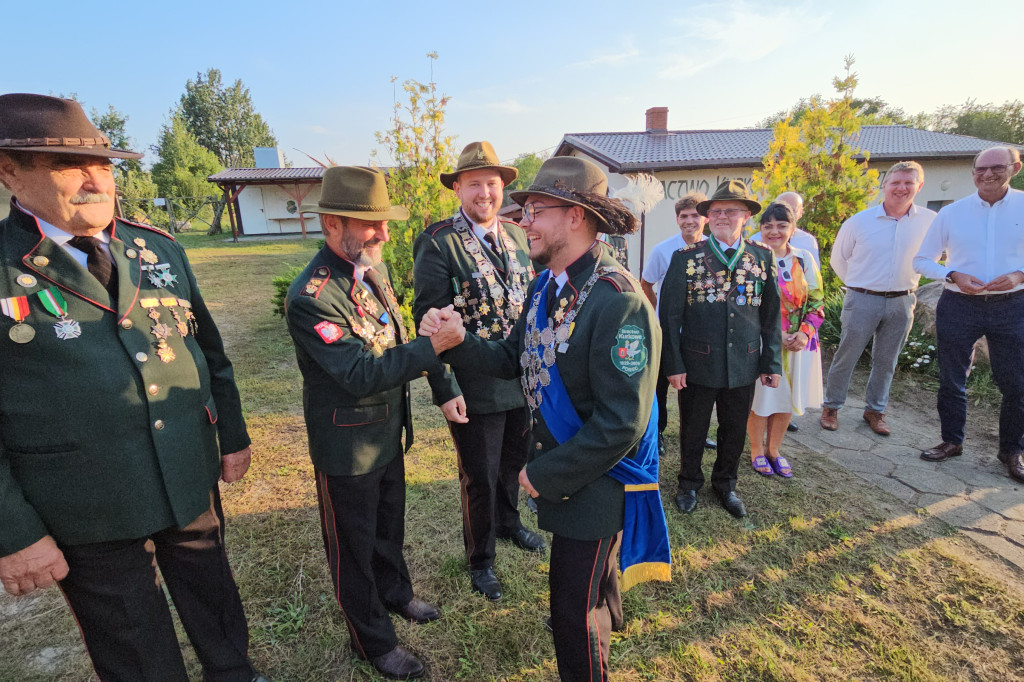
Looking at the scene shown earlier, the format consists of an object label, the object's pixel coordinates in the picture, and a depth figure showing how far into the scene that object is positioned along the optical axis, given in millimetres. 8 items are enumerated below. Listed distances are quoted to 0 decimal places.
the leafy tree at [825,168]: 6898
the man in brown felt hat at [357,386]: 2018
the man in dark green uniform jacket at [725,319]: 3336
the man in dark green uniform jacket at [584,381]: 1701
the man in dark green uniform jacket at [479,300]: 2760
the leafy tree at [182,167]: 33094
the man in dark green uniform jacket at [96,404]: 1589
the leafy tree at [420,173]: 6918
